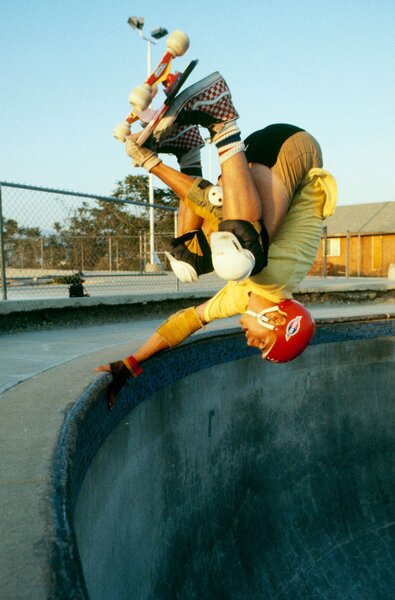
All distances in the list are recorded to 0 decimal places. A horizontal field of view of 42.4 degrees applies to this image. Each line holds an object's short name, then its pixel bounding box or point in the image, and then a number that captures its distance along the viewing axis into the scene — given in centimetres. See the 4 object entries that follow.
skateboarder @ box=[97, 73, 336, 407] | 242
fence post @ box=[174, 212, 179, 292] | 874
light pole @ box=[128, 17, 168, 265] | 1962
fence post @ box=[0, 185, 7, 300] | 587
